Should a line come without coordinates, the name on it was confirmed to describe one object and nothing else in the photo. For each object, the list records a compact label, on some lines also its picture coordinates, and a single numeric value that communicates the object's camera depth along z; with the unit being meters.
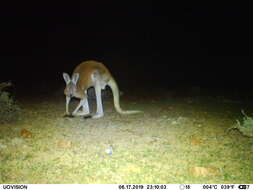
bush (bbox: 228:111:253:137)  5.37
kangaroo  6.99
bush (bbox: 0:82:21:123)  6.73
